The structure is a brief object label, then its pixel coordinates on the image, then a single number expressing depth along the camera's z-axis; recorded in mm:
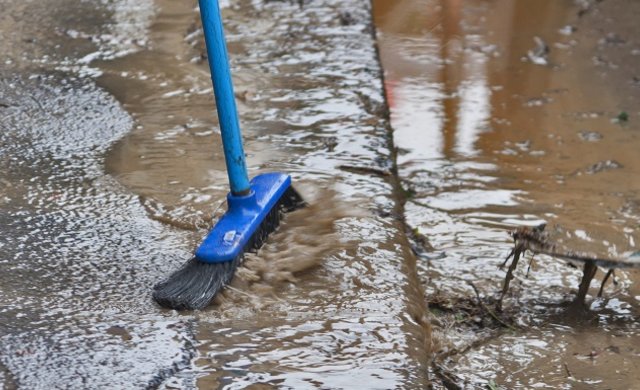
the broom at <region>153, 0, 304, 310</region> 3909
